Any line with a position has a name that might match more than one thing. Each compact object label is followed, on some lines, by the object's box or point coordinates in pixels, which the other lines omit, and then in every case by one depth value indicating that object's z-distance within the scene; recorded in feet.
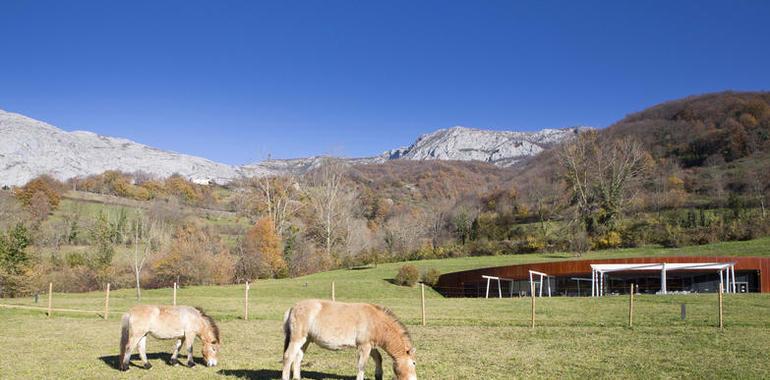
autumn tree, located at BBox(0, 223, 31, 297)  153.99
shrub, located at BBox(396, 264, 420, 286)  162.50
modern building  124.67
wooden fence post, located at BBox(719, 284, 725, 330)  58.87
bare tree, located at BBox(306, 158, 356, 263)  252.46
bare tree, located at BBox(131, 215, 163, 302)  201.67
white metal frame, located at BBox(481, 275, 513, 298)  145.07
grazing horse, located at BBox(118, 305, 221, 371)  37.35
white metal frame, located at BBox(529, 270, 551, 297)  138.30
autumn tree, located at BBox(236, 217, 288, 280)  204.74
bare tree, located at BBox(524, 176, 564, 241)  273.66
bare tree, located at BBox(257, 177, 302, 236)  263.29
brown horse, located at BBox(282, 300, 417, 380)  31.37
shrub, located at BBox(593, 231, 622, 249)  210.18
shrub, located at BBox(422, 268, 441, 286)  165.48
